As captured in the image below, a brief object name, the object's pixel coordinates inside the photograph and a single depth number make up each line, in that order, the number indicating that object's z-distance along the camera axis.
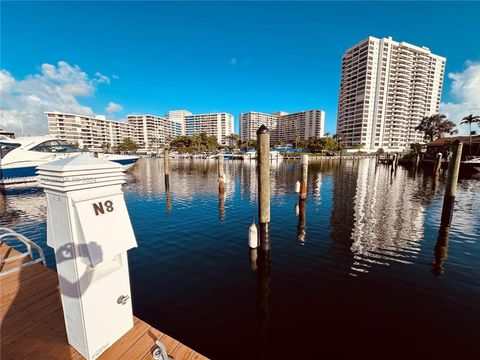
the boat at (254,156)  79.09
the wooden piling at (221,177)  20.58
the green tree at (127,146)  112.56
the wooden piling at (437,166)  29.95
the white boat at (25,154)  25.61
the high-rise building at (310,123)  190.25
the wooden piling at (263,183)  8.83
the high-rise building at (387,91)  111.69
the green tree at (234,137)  134.05
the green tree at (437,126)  89.75
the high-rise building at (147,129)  165.62
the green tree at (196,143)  116.69
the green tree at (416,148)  60.13
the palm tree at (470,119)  60.72
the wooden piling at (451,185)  13.23
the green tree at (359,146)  108.32
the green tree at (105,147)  125.88
